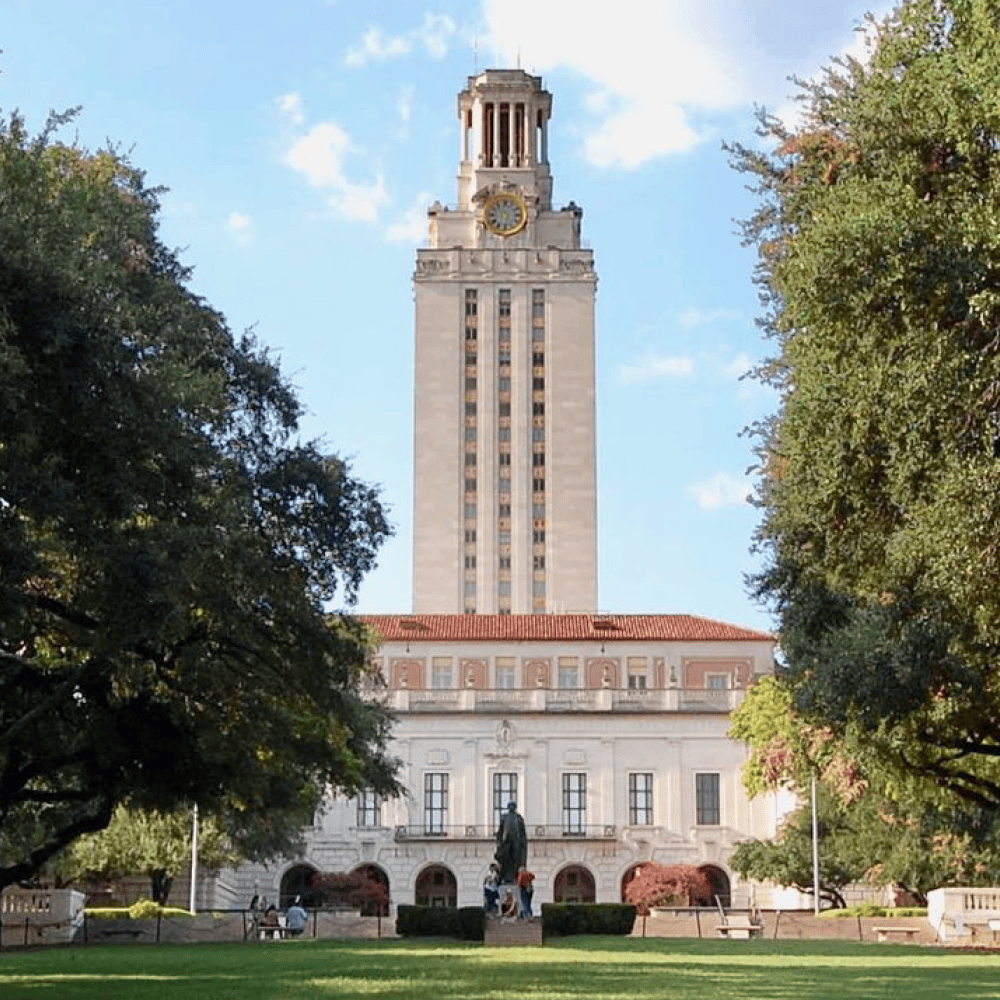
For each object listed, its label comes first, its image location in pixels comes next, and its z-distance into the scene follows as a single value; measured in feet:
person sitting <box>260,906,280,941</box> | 165.37
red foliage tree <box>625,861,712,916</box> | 252.01
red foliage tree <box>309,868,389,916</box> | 260.01
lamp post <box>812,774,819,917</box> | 209.05
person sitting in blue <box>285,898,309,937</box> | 166.89
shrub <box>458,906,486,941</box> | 145.07
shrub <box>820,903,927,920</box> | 169.89
